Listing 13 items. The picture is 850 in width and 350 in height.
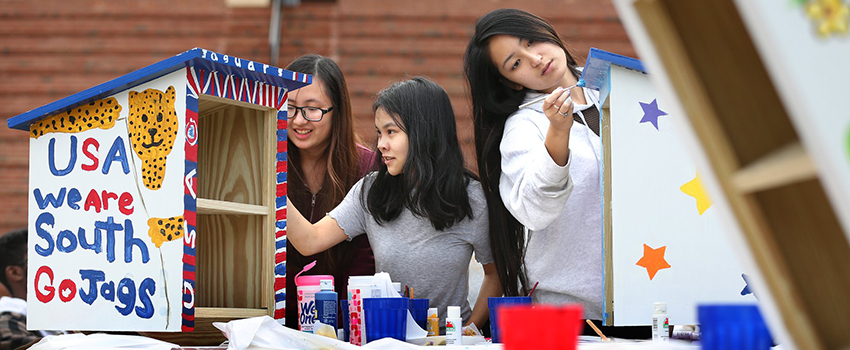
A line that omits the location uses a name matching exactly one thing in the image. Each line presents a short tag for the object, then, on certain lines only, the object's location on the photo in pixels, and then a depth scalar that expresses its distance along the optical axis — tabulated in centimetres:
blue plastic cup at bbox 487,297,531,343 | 452
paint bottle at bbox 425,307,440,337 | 468
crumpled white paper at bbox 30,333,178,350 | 436
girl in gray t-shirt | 506
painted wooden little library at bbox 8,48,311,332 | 460
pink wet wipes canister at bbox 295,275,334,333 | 464
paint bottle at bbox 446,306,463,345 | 451
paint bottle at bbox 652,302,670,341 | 457
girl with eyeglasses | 527
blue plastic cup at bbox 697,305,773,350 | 342
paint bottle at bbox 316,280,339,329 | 461
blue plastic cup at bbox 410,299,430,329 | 462
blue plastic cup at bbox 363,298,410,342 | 444
